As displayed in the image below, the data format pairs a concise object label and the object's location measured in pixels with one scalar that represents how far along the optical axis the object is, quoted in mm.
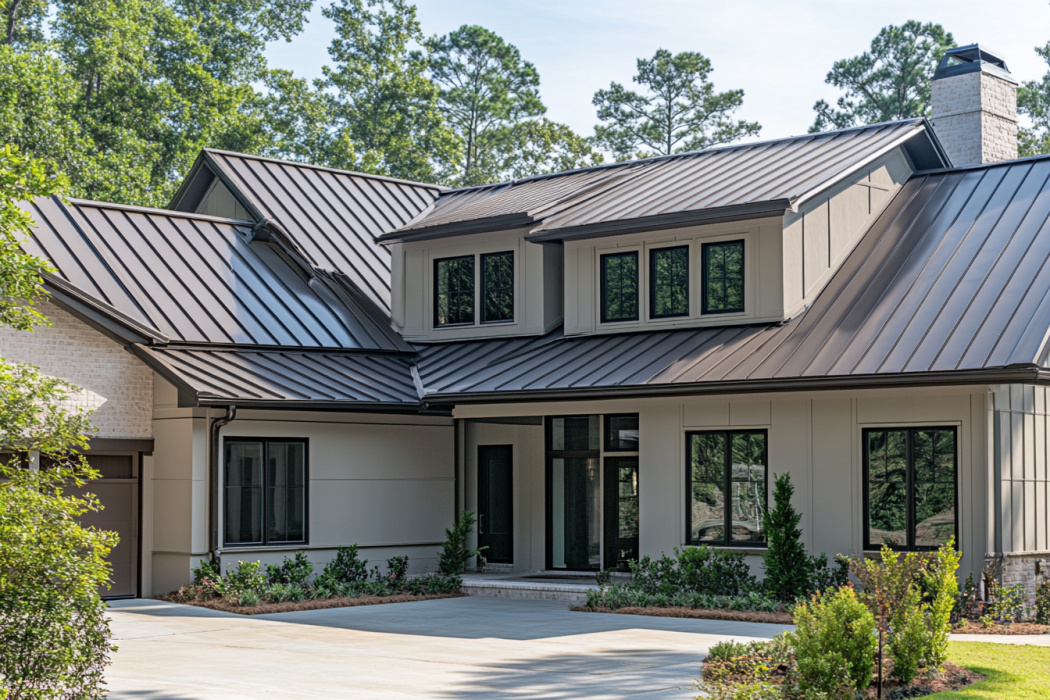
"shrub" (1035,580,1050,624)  16234
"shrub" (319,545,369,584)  20172
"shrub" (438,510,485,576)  20953
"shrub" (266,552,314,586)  19406
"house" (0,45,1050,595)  17016
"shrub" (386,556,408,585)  20672
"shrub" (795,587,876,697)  9844
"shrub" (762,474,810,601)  17141
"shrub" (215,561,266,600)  18359
